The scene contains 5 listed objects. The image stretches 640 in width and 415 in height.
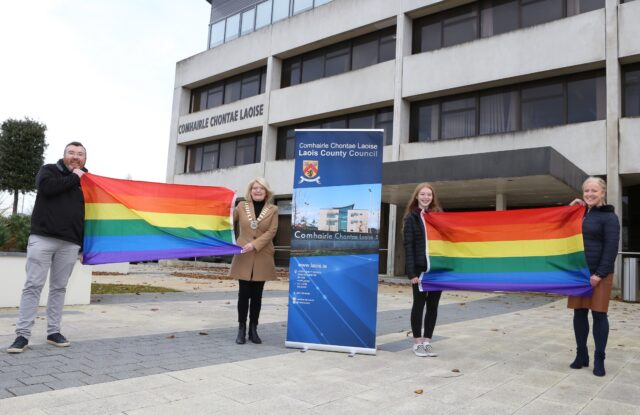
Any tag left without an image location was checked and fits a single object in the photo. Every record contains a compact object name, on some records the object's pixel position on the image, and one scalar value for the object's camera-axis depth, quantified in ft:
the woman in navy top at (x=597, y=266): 16.29
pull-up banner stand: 19.10
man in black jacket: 17.11
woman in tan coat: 20.06
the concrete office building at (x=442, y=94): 56.80
